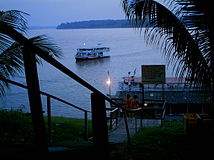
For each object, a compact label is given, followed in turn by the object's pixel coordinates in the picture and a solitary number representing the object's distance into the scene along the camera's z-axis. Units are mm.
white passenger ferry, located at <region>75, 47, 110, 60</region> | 90894
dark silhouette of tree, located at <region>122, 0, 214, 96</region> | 4836
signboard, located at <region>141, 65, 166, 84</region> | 10180
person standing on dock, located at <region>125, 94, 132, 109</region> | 12205
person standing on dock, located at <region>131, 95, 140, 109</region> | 12212
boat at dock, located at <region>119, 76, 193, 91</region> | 29603
